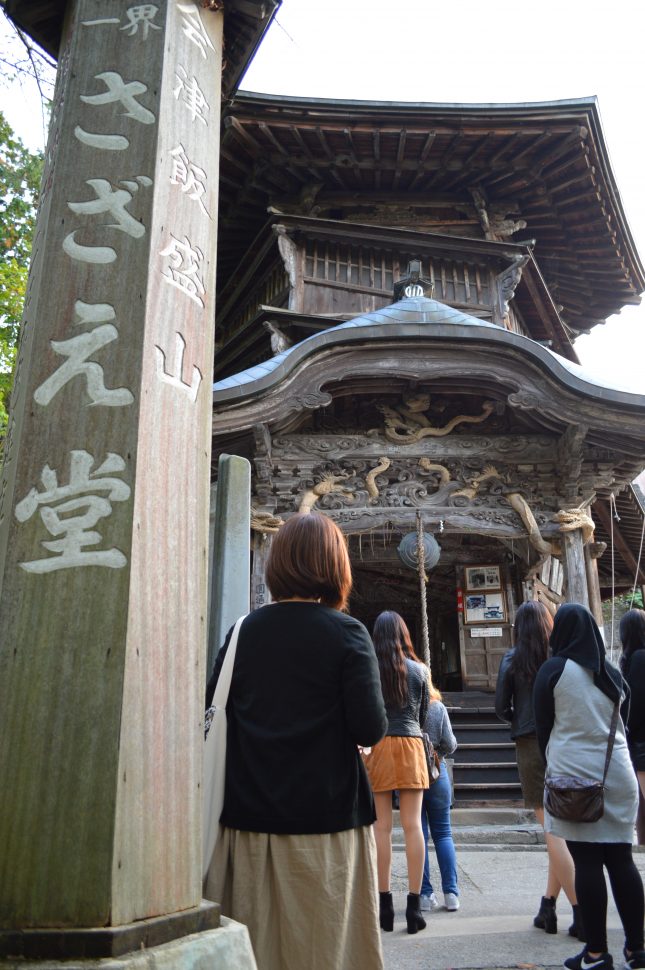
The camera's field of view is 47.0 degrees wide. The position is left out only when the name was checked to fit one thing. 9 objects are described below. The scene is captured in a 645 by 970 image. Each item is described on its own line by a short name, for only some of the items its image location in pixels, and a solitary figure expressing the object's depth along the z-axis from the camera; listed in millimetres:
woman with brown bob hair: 1973
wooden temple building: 8031
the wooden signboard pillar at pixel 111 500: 1787
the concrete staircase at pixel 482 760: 7797
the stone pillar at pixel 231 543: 3902
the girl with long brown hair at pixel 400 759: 4027
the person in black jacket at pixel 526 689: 4176
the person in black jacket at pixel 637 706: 4215
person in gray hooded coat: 3117
